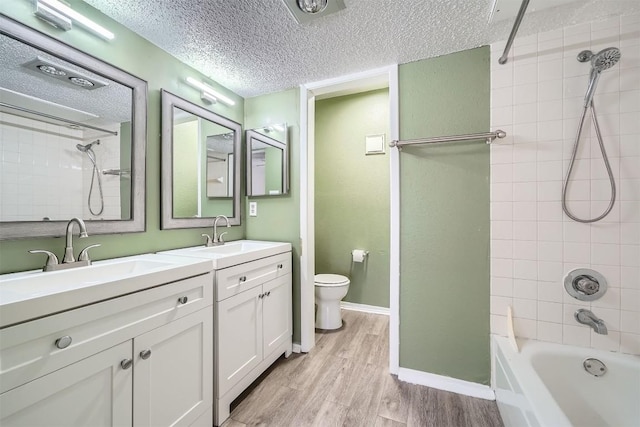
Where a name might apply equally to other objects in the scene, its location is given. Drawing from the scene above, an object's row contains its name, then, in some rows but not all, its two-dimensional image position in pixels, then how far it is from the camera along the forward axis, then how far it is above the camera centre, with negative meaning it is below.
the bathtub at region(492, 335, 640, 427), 1.13 -0.82
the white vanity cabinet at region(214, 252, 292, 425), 1.35 -0.68
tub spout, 1.25 -0.55
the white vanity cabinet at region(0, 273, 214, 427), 0.71 -0.51
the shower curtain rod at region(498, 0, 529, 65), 1.06 +0.88
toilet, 2.38 -0.83
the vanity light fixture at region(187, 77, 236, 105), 1.77 +0.90
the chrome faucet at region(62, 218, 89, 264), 1.10 -0.12
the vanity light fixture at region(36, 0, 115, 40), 1.09 +0.90
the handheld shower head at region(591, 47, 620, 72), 1.15 +0.72
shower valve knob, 1.35 -0.38
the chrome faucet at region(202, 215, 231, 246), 1.83 -0.18
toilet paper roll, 2.76 -0.45
